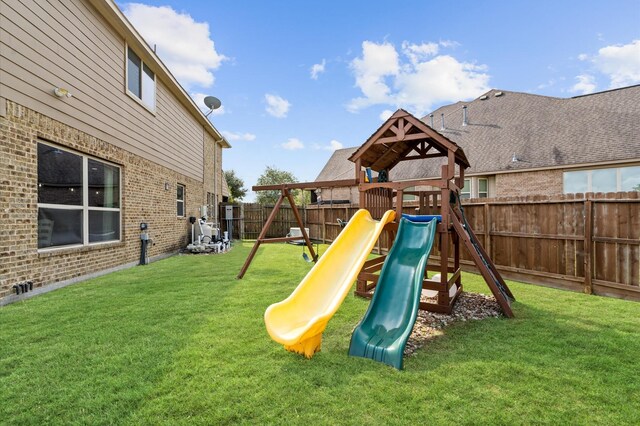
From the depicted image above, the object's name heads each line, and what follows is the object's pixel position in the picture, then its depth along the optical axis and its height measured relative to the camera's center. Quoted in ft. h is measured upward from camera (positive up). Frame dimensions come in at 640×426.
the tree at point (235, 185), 119.83 +12.15
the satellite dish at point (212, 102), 47.50 +17.55
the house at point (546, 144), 39.83 +10.08
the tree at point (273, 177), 133.81 +16.74
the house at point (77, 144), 15.47 +4.88
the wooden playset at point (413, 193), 14.58 +1.39
